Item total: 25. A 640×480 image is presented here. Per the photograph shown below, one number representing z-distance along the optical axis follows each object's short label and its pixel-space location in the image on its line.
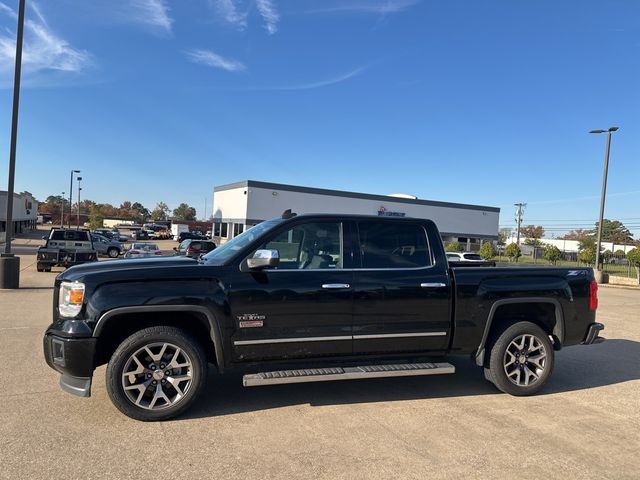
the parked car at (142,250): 23.73
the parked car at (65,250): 17.75
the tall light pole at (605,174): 24.33
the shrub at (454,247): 38.62
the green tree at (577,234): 139.20
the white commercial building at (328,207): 44.81
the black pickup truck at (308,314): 4.12
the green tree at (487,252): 39.31
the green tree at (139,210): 153.68
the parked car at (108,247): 33.07
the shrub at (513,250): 37.12
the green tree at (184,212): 163.75
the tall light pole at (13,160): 12.34
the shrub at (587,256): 31.08
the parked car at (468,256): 17.89
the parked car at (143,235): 68.55
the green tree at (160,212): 149.61
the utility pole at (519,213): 66.54
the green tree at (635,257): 25.41
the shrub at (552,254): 32.56
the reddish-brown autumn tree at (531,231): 134.12
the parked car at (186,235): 52.87
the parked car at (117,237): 46.72
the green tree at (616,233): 118.69
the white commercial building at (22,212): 55.44
